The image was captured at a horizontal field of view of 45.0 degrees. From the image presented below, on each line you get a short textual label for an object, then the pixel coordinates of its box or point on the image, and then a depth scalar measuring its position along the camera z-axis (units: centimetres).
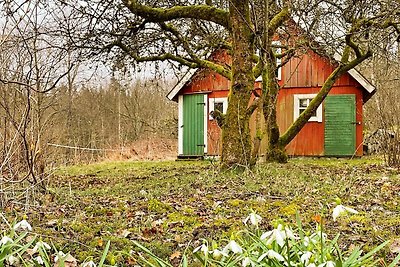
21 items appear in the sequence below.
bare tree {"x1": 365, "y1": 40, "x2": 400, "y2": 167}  956
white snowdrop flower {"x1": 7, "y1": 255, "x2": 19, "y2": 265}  204
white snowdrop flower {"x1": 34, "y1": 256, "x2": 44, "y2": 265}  199
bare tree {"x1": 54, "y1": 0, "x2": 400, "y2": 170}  926
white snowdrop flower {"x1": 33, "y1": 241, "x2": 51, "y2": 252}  202
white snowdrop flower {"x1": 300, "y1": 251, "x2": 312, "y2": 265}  176
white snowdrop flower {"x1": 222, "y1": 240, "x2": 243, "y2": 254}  181
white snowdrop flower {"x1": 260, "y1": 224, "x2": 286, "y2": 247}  175
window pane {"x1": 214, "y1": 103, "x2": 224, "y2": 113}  2047
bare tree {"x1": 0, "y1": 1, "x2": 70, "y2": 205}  442
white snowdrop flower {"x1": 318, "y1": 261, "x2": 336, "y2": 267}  164
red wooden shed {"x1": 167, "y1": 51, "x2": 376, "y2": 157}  1845
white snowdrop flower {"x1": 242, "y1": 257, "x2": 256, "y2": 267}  179
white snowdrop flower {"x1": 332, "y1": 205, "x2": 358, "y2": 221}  167
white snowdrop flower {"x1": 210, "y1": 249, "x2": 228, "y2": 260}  183
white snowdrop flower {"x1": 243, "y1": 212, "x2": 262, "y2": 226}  191
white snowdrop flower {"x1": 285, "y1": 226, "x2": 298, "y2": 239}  185
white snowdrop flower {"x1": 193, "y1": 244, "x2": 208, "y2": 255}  188
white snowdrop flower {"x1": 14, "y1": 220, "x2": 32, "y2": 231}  211
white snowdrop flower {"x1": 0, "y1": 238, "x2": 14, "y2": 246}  201
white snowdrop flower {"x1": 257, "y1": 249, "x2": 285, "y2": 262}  171
